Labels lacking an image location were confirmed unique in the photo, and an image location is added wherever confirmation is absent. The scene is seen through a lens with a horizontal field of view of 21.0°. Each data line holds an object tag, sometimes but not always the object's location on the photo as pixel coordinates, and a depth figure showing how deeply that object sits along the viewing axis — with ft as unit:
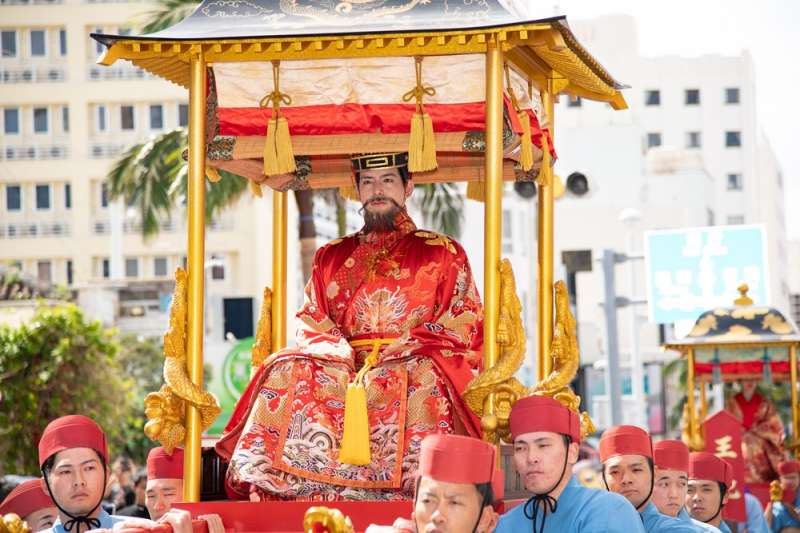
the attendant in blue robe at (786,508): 72.38
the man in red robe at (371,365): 33.11
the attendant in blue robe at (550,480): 26.29
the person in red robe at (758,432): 85.97
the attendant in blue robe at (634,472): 33.11
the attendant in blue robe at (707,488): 42.64
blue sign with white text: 108.30
